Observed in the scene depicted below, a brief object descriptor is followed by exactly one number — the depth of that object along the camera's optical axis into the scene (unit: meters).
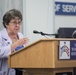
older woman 5.41
